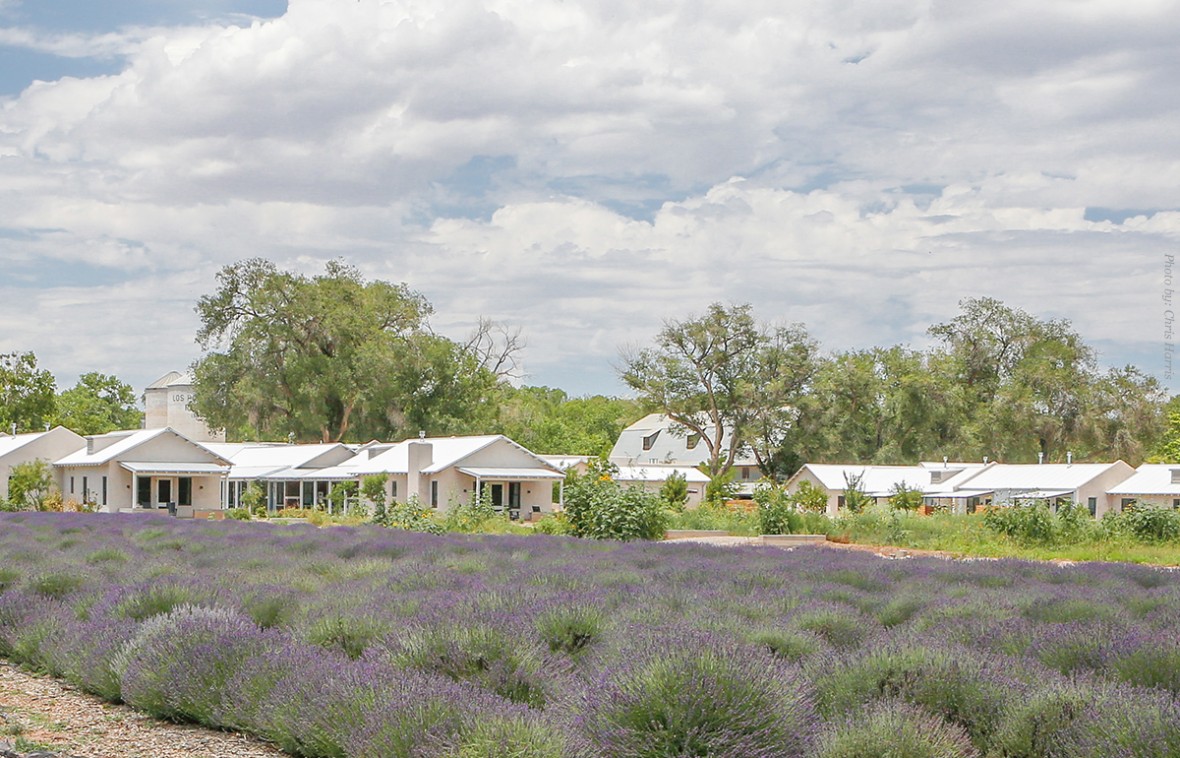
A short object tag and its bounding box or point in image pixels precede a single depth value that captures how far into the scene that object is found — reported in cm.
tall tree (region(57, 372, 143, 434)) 11481
